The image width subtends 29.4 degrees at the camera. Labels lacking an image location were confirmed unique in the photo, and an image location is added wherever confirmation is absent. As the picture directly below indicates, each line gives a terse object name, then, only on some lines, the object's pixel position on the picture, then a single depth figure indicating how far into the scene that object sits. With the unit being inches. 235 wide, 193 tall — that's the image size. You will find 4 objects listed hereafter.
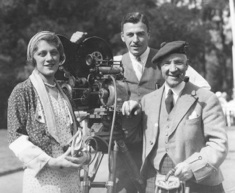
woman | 95.3
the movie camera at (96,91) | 117.4
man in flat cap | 102.1
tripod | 122.4
